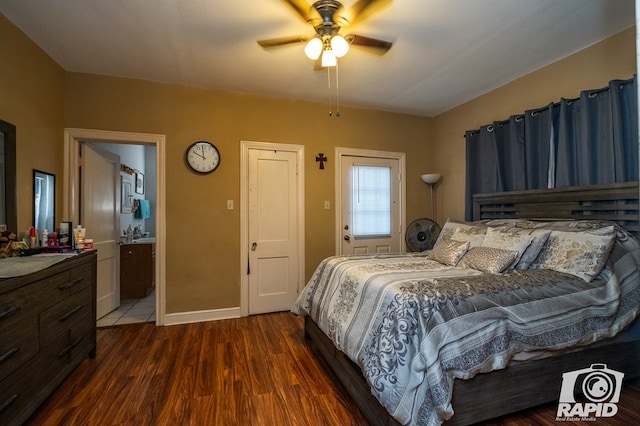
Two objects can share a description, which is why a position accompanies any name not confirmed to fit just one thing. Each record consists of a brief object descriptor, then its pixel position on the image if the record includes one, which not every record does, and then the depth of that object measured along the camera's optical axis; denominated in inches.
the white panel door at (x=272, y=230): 130.6
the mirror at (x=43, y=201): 90.4
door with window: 145.0
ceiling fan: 65.3
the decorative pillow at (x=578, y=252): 69.9
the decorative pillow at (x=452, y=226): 105.6
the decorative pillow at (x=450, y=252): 91.4
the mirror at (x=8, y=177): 75.7
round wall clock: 121.3
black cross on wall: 139.3
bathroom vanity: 150.3
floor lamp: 149.5
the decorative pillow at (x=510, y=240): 80.6
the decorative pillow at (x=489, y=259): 78.5
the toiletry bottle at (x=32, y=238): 82.9
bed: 53.7
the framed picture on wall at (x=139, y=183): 185.6
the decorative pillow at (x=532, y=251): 80.6
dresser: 54.6
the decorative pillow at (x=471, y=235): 94.9
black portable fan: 140.8
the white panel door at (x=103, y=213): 114.3
